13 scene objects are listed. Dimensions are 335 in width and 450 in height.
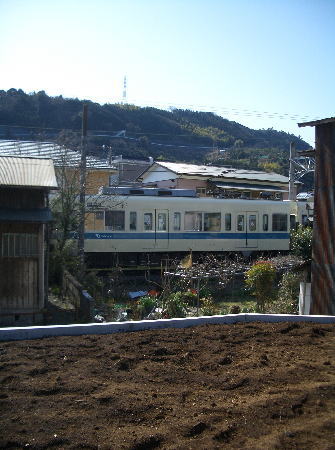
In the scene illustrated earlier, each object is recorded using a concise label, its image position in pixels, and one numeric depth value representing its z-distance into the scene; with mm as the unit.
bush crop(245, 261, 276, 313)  11047
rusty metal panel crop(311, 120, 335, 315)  8867
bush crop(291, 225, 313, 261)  12594
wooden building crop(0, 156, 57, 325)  9961
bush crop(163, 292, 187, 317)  9711
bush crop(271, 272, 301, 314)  10820
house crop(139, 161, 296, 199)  26938
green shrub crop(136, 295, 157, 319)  10305
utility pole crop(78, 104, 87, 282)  14203
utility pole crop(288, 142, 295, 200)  24753
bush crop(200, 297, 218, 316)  10331
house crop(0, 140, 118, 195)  16078
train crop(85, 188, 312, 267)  16594
